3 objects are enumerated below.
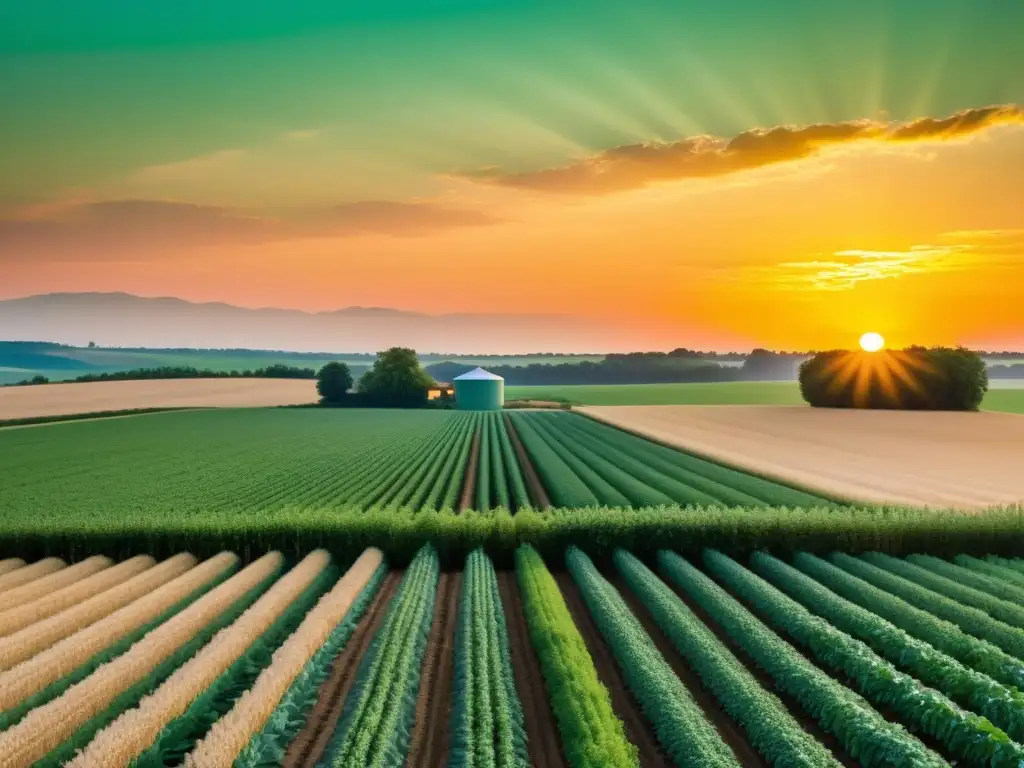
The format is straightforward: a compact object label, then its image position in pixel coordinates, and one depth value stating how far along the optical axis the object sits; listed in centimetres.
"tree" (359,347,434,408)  8938
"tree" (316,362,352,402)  9175
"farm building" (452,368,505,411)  8175
